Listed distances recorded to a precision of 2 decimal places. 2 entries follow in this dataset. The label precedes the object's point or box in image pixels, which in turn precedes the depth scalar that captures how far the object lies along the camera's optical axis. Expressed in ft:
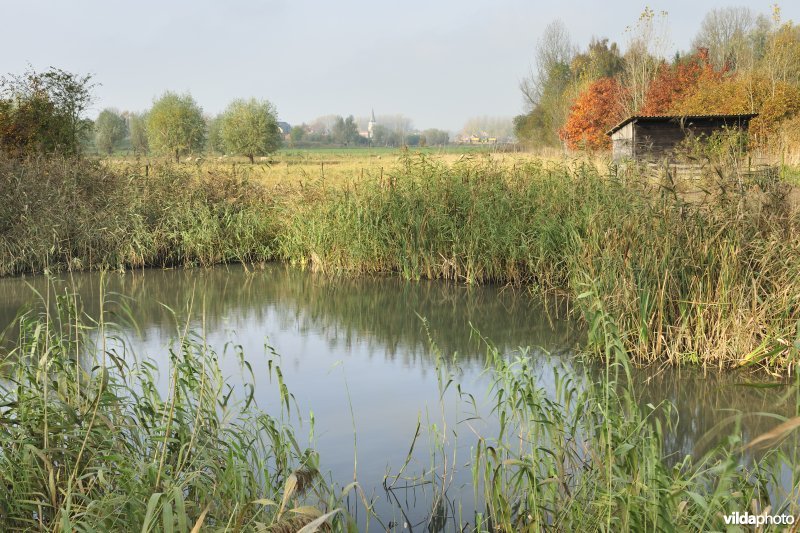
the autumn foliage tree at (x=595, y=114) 115.03
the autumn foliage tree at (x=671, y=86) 103.09
